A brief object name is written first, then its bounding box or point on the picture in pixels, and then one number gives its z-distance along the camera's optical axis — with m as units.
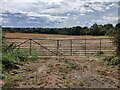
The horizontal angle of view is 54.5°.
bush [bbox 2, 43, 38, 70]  3.35
